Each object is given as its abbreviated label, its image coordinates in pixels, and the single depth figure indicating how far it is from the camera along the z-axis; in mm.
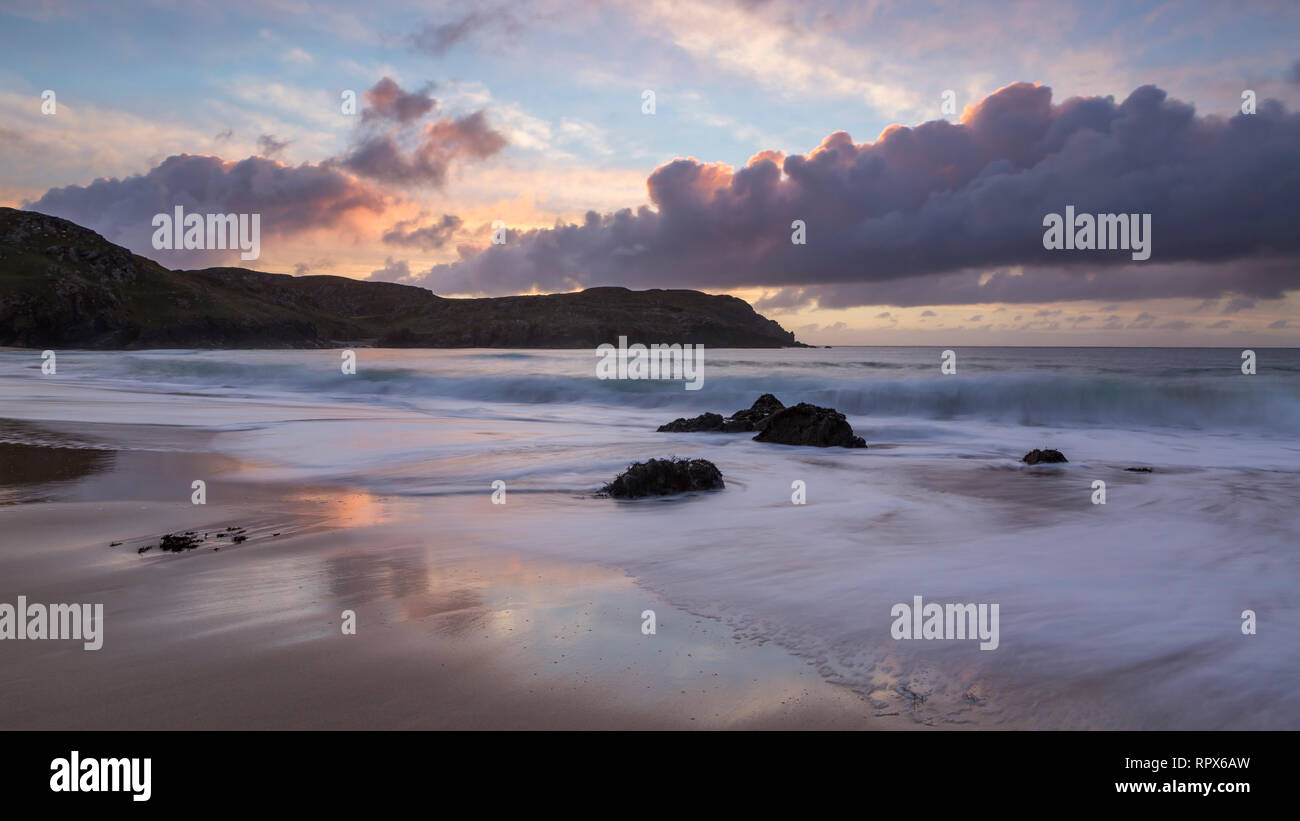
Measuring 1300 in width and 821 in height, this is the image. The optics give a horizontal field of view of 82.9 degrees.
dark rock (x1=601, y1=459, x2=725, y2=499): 7562
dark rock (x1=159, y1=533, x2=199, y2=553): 5191
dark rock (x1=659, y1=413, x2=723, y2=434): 14031
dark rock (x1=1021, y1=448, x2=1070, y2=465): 10969
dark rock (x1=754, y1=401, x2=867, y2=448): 12164
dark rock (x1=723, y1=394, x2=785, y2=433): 13867
